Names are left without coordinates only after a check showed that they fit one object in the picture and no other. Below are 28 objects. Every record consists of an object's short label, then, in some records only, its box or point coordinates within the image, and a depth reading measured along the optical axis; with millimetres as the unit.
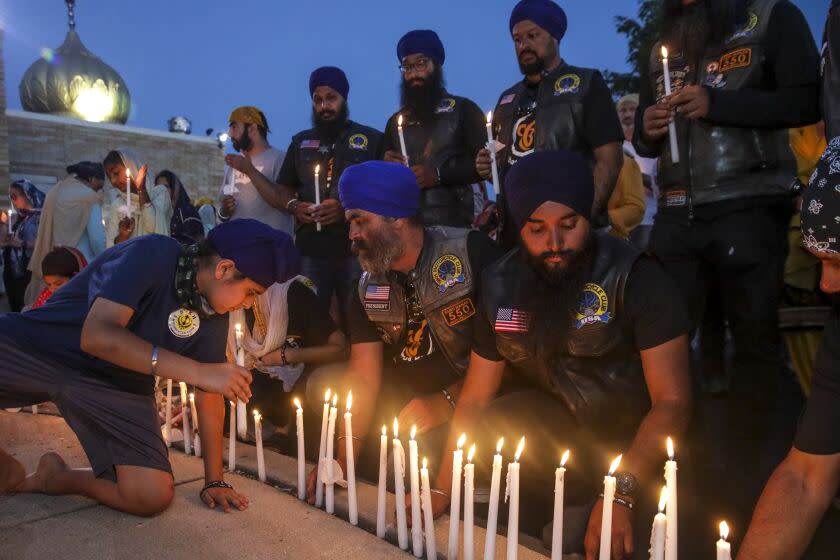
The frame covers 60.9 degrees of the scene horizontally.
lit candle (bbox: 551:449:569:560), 1903
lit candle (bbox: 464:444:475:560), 2167
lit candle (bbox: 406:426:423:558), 2402
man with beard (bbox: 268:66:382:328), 4793
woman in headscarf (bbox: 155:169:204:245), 7367
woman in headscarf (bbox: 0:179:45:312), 9227
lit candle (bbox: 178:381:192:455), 3916
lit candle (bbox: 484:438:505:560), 2059
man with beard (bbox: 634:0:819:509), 3205
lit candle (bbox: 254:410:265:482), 3294
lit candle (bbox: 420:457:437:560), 2342
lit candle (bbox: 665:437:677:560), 1642
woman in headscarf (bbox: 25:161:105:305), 7168
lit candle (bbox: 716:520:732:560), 1466
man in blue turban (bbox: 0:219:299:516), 3008
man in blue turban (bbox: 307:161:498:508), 3443
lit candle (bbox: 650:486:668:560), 1604
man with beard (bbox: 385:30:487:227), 4496
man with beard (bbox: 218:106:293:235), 5316
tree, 12406
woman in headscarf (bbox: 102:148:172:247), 6203
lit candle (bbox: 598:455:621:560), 1778
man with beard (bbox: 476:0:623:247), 3779
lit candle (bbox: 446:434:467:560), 2168
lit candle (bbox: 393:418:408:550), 2494
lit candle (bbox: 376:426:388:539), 2625
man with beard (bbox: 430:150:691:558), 2619
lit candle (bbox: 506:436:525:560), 1960
